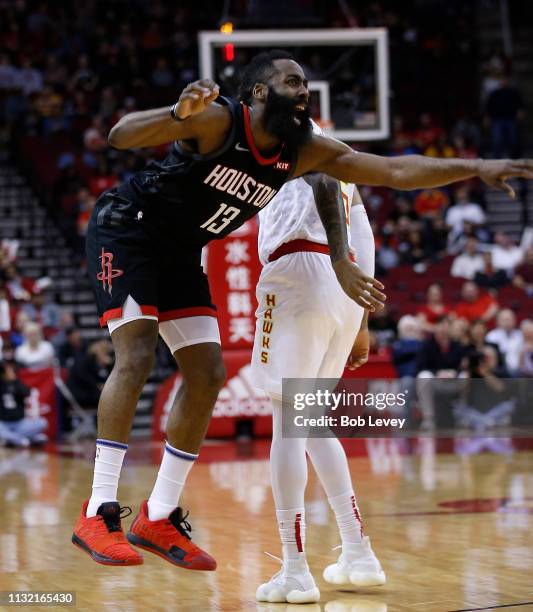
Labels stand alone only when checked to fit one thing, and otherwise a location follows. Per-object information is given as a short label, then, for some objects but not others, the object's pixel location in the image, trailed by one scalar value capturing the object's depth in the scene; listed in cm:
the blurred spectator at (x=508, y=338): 1573
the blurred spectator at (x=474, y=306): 1672
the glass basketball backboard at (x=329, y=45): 1343
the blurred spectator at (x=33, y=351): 1519
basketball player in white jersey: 527
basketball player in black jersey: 484
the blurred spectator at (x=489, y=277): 1786
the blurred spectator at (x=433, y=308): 1631
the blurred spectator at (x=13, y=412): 1409
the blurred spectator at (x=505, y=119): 2212
